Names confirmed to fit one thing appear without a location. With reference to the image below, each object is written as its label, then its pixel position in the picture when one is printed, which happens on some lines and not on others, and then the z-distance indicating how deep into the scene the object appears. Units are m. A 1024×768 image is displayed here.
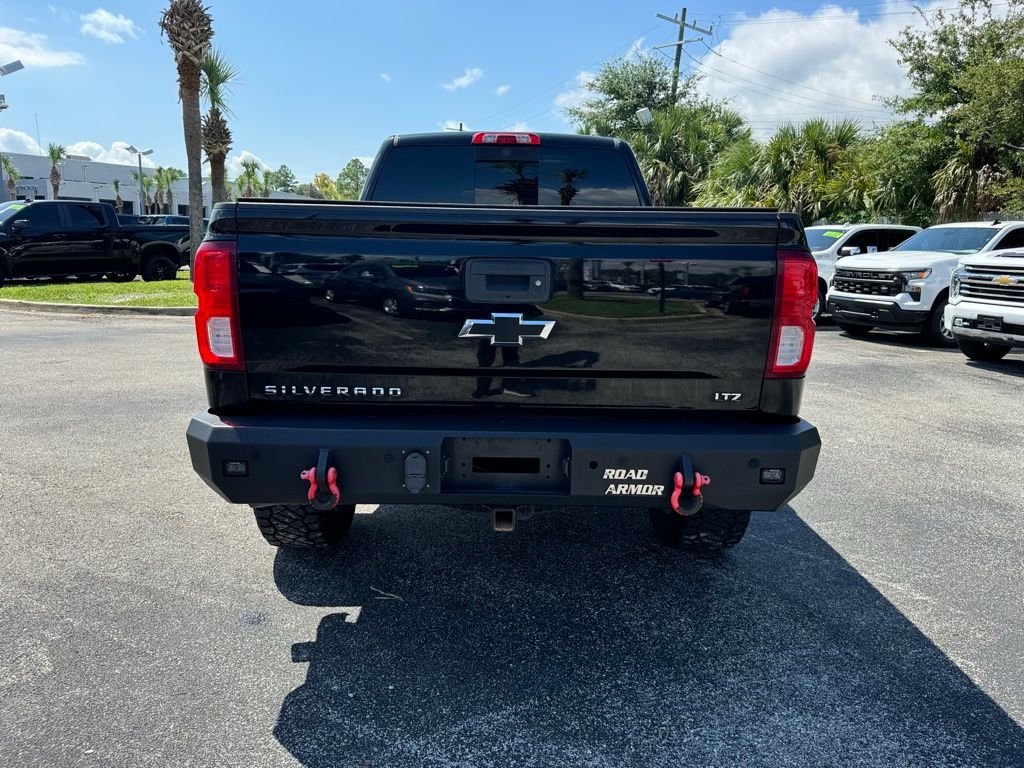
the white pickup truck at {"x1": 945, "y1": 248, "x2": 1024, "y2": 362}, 8.23
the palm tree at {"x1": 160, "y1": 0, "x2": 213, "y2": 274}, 17.28
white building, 64.75
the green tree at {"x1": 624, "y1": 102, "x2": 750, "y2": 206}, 25.31
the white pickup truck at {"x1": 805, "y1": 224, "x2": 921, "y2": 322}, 12.95
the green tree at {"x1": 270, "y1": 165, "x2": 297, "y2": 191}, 127.68
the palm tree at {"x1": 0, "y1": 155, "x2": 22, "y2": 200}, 49.44
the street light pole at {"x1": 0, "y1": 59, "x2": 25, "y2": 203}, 20.39
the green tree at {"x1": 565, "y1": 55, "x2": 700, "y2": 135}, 37.44
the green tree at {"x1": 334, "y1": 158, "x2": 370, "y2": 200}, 127.03
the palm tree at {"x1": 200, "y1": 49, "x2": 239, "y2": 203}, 23.25
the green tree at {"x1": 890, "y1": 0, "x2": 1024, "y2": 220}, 14.43
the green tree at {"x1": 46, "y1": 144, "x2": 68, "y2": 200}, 59.15
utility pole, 34.09
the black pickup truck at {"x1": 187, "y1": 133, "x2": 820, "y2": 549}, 2.49
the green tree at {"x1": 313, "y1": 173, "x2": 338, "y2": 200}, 103.25
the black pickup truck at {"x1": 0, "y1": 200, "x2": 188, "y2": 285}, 15.27
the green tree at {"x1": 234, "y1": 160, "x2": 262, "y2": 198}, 80.69
